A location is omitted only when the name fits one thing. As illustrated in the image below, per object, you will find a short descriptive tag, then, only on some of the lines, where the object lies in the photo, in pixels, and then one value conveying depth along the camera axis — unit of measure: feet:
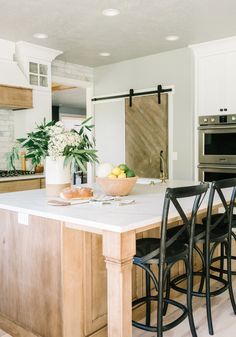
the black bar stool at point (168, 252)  6.11
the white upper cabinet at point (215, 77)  15.87
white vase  8.43
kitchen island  5.64
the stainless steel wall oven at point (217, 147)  15.74
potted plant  8.32
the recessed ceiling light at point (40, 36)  14.73
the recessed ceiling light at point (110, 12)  12.03
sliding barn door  18.24
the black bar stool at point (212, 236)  7.41
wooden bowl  8.11
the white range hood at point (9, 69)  15.23
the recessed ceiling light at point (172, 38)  15.15
